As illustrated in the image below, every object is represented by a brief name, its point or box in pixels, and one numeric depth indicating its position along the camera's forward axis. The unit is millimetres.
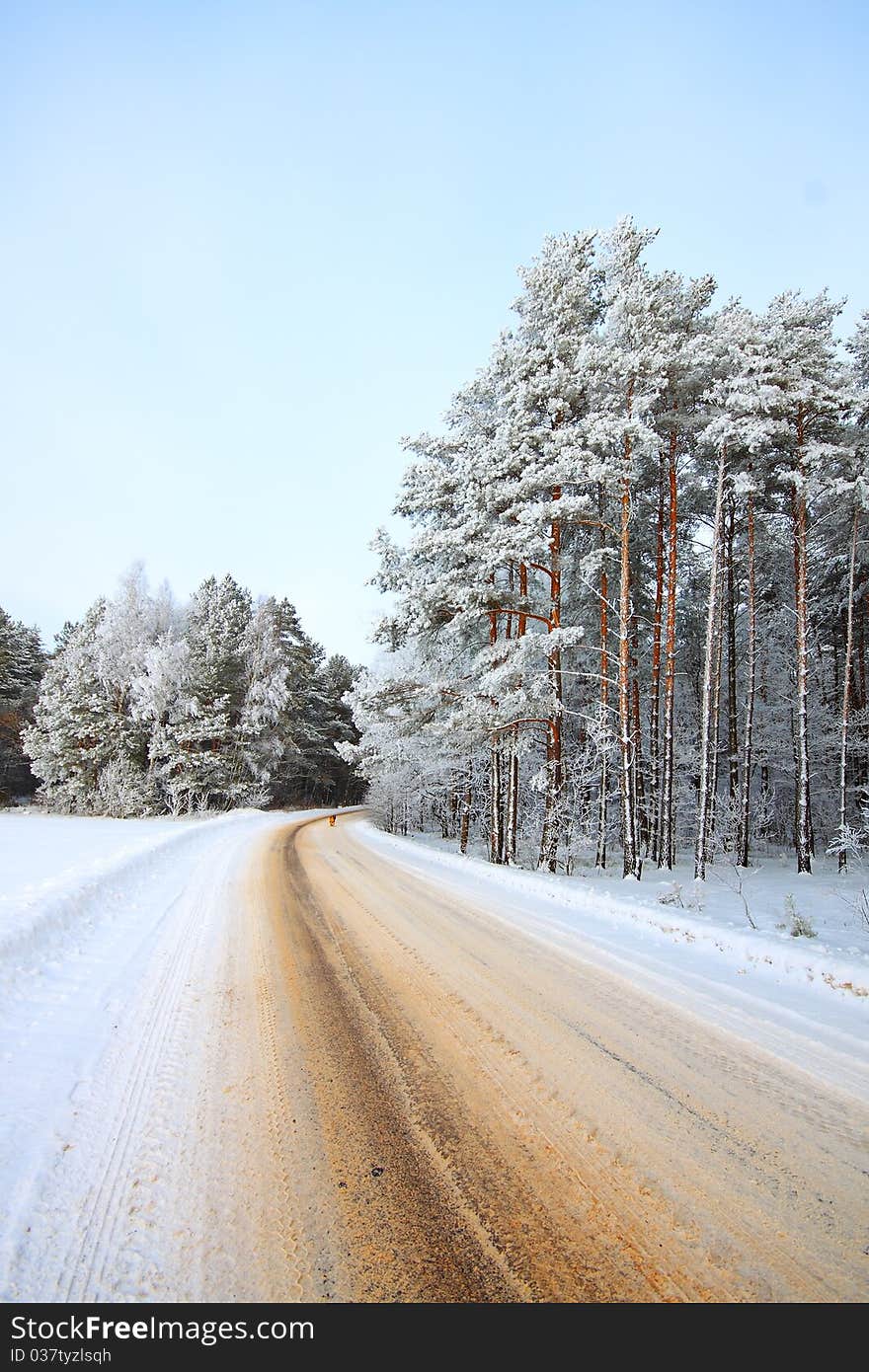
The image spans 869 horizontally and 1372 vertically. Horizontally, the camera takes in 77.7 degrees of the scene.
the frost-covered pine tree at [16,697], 40531
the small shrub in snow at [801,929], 7035
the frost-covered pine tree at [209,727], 30609
